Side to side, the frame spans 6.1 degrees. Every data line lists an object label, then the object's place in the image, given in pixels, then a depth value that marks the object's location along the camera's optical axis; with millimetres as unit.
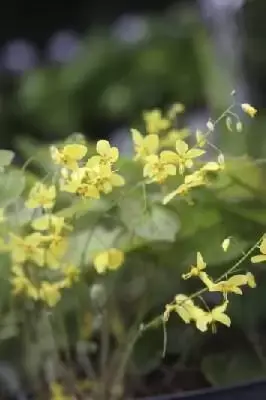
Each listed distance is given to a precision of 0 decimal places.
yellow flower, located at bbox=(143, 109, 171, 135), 1358
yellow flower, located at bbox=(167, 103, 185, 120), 1363
